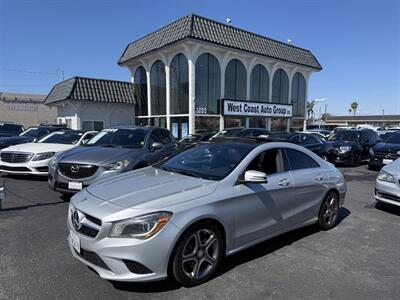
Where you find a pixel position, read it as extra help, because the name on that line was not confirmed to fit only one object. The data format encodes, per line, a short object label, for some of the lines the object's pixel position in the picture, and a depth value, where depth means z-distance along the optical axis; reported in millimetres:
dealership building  19891
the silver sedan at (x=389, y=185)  6039
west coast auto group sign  21972
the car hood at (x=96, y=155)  5882
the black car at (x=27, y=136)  11242
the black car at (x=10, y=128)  14761
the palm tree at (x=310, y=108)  90575
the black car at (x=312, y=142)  12539
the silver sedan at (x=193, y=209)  2871
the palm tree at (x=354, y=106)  111769
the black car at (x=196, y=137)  14062
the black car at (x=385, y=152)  10984
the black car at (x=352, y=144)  12977
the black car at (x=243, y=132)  13795
